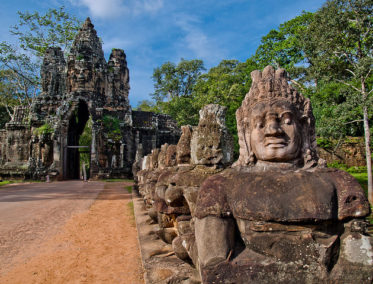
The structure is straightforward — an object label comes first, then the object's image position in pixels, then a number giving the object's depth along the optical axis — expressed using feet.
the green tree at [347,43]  36.29
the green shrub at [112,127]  71.56
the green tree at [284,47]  64.13
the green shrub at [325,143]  58.36
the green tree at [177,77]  128.06
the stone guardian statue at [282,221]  6.27
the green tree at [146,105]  147.85
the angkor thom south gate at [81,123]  69.82
